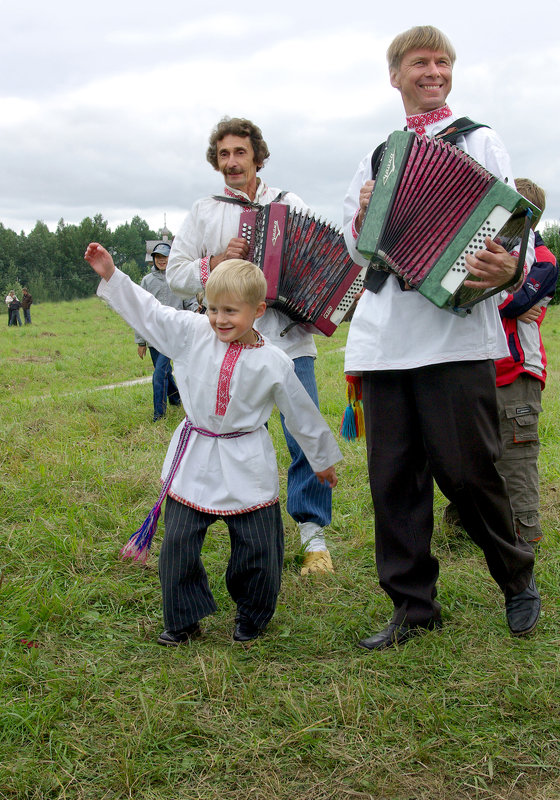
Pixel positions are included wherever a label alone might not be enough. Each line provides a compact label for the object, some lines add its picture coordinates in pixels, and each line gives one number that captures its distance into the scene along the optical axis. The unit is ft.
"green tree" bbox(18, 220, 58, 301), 265.34
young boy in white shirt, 9.90
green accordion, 8.57
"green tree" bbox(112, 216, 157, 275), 328.23
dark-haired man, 12.80
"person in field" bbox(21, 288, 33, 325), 87.97
